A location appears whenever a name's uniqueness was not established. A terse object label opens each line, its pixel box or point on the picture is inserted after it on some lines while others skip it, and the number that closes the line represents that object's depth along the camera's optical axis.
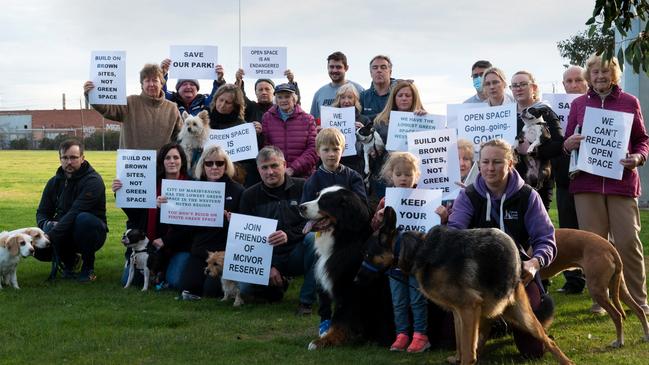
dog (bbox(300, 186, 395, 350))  6.09
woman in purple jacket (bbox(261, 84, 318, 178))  8.70
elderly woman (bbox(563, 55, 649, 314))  6.96
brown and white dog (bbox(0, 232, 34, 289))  8.82
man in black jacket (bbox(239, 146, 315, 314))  7.62
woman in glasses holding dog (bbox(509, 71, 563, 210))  7.12
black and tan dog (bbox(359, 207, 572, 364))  5.06
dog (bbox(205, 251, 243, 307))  8.12
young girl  5.98
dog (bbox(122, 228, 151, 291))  8.75
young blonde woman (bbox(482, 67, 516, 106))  7.71
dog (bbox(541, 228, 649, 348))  6.08
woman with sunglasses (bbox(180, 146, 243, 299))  8.35
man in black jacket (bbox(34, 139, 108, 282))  9.22
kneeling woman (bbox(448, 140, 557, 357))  5.58
